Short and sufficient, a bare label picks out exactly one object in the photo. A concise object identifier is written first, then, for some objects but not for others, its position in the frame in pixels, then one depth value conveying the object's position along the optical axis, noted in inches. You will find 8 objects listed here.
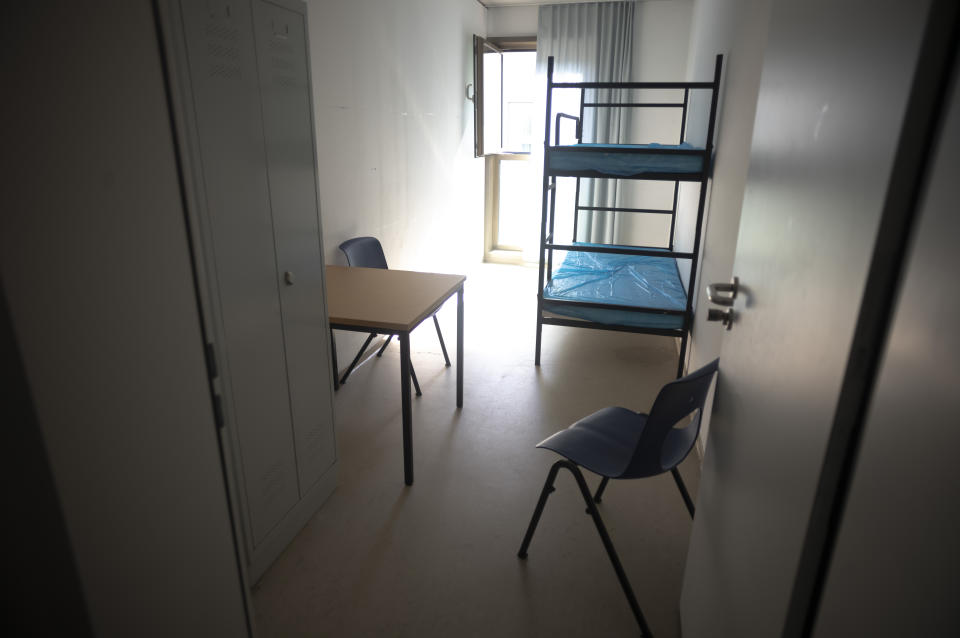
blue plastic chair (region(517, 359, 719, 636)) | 55.1
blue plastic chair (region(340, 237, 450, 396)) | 118.5
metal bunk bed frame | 110.7
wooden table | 79.8
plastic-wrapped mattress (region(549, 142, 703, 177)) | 111.1
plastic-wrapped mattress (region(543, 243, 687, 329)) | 120.5
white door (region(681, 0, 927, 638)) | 24.4
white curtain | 196.7
